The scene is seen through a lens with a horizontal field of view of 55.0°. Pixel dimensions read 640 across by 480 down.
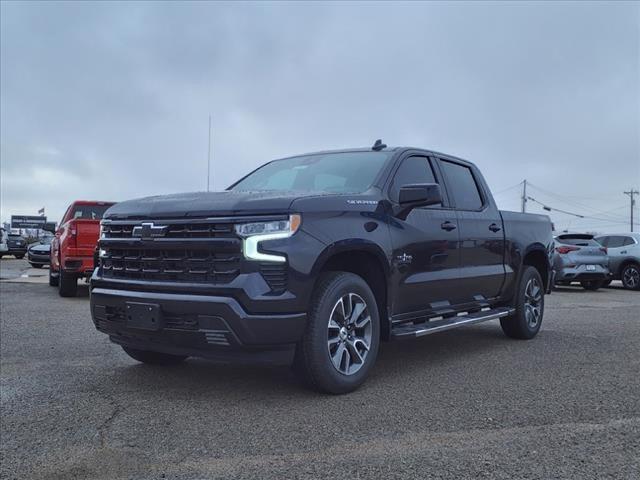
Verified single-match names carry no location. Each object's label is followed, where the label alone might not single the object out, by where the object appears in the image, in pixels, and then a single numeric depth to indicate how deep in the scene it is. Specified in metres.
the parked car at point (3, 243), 27.00
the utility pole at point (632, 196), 73.81
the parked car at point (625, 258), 16.27
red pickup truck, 10.44
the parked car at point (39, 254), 21.64
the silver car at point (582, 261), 15.17
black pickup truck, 4.01
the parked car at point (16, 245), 32.90
